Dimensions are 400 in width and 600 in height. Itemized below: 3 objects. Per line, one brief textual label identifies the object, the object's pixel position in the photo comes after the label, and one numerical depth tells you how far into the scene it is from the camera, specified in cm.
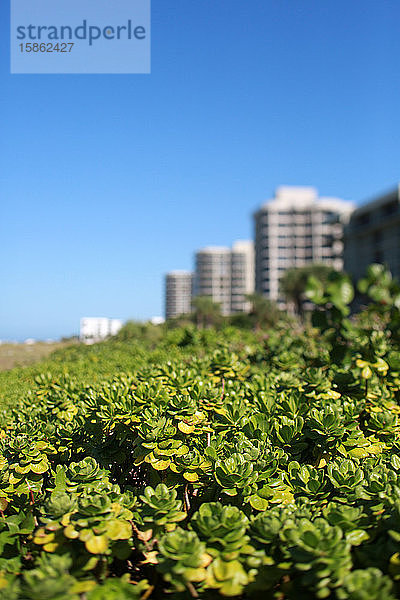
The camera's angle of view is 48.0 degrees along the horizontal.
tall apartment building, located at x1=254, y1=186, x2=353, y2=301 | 8644
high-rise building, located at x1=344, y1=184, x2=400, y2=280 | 5344
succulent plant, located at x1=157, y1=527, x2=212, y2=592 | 133
